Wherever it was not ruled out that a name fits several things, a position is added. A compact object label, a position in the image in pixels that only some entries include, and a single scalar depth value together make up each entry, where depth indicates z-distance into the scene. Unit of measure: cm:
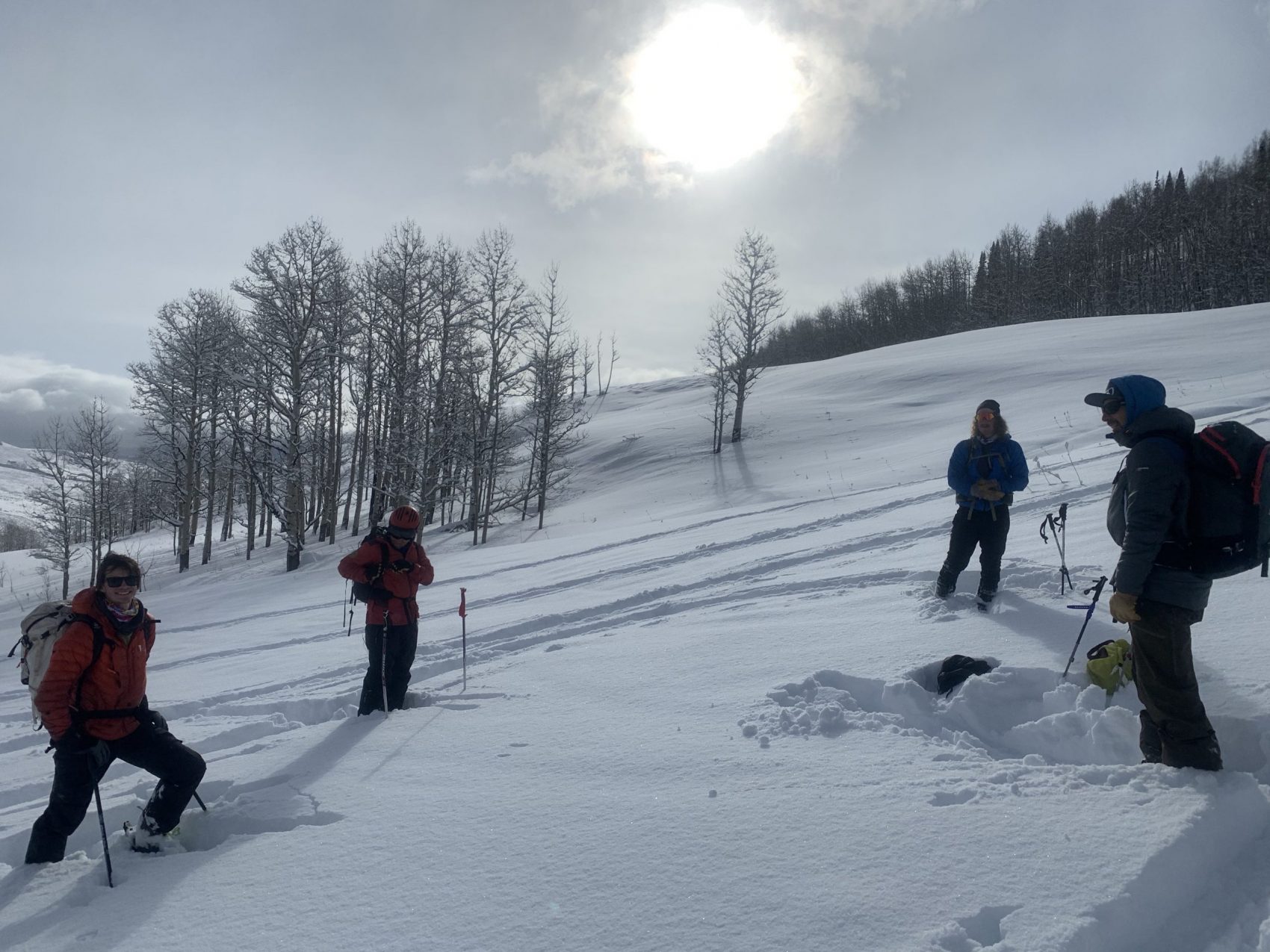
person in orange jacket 374
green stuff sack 416
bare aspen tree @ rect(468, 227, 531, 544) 2519
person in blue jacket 626
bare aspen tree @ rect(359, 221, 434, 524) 2197
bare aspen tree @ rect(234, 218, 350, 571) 2181
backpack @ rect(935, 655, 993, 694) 466
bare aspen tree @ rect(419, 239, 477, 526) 2300
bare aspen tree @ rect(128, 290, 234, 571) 2616
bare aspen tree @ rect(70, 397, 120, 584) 2919
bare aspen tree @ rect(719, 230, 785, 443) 3600
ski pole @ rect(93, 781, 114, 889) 342
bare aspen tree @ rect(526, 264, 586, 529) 2761
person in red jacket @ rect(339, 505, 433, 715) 593
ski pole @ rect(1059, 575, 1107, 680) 433
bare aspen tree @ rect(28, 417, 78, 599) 2792
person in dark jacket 329
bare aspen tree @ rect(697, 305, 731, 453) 3575
